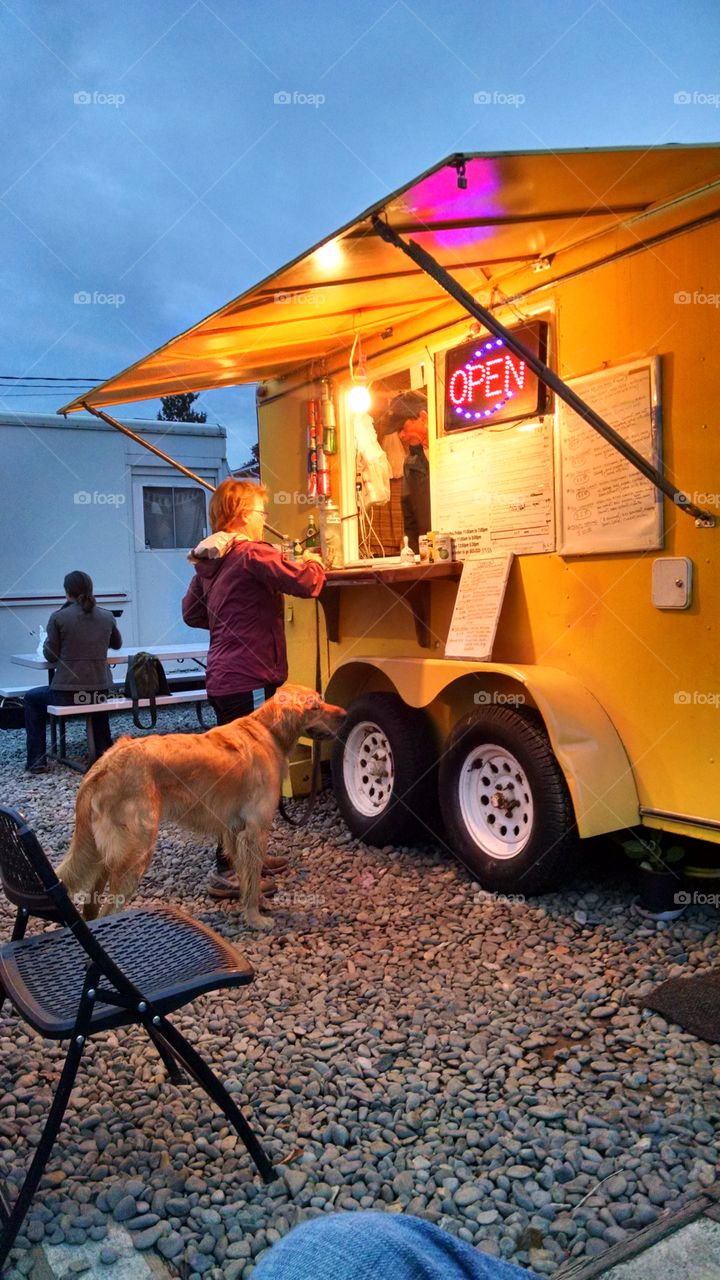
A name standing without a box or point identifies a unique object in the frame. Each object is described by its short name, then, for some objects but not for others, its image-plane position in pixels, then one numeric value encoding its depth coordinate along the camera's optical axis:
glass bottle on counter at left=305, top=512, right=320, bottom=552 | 6.26
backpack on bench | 8.00
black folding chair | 2.19
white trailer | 10.14
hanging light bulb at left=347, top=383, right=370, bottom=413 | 5.86
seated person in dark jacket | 7.97
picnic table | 8.77
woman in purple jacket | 4.70
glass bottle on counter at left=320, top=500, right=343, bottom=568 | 6.22
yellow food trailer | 3.65
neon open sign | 4.43
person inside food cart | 5.98
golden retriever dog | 3.86
